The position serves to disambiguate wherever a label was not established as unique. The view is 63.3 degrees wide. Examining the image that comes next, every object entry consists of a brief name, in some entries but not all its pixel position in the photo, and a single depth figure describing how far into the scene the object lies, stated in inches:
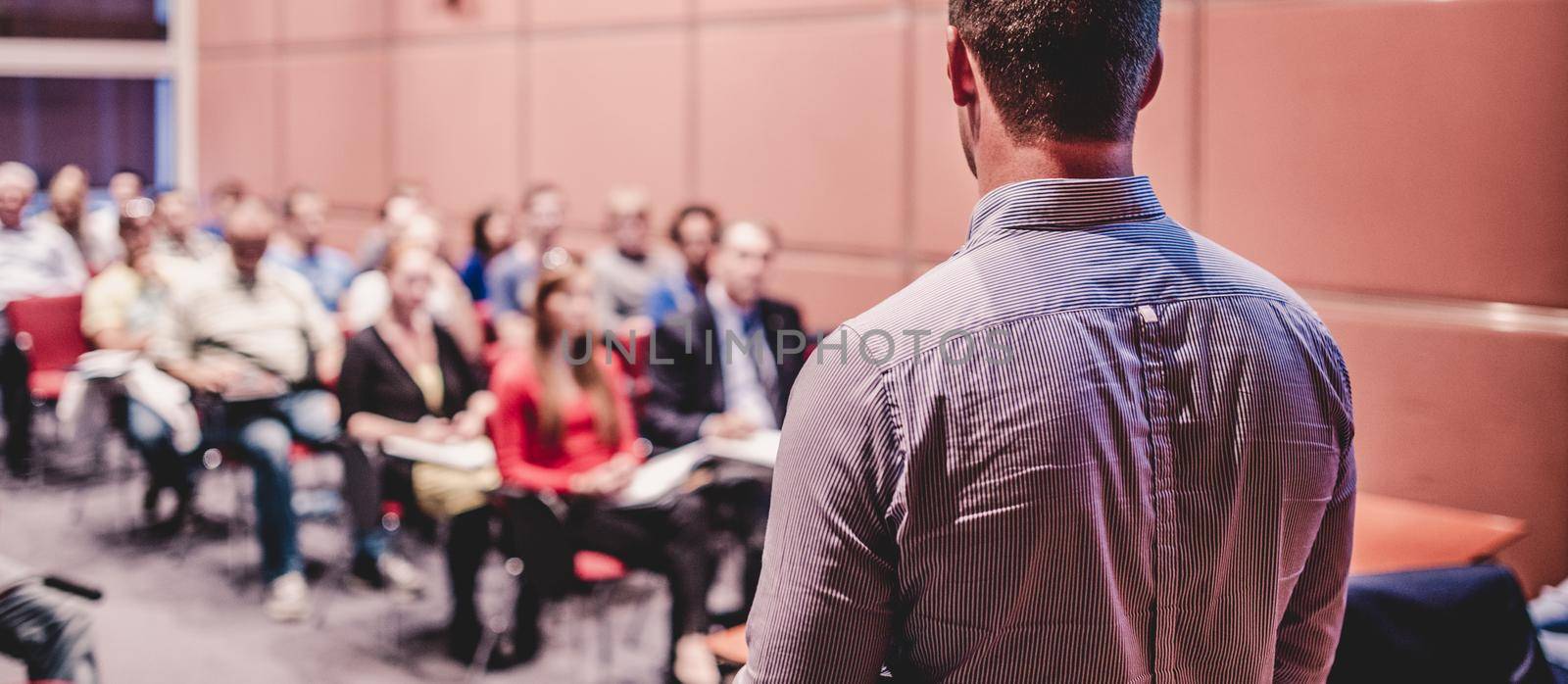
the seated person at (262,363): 184.5
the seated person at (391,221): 263.7
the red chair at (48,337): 230.8
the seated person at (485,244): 260.4
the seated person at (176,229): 264.1
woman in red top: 141.6
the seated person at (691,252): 219.8
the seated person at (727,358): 179.0
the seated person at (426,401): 160.7
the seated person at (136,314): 215.3
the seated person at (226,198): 304.2
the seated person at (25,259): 249.4
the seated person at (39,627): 108.7
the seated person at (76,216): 289.1
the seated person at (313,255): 267.4
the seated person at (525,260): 243.4
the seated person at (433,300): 201.6
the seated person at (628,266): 235.0
